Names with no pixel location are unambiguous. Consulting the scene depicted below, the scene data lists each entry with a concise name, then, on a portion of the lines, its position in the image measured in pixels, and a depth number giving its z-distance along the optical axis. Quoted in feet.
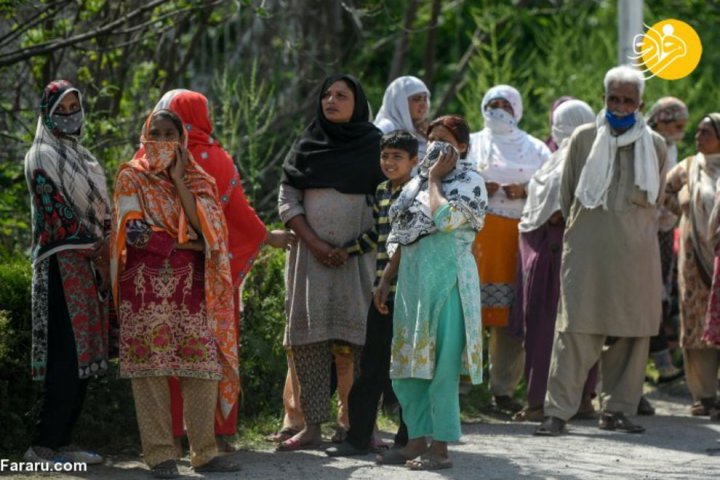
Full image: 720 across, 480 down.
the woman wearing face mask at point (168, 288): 44.60
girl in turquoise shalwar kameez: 45.70
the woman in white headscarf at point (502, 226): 61.72
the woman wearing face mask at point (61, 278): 45.78
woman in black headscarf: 50.49
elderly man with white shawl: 55.57
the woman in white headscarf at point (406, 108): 57.88
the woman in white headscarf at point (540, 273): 59.57
